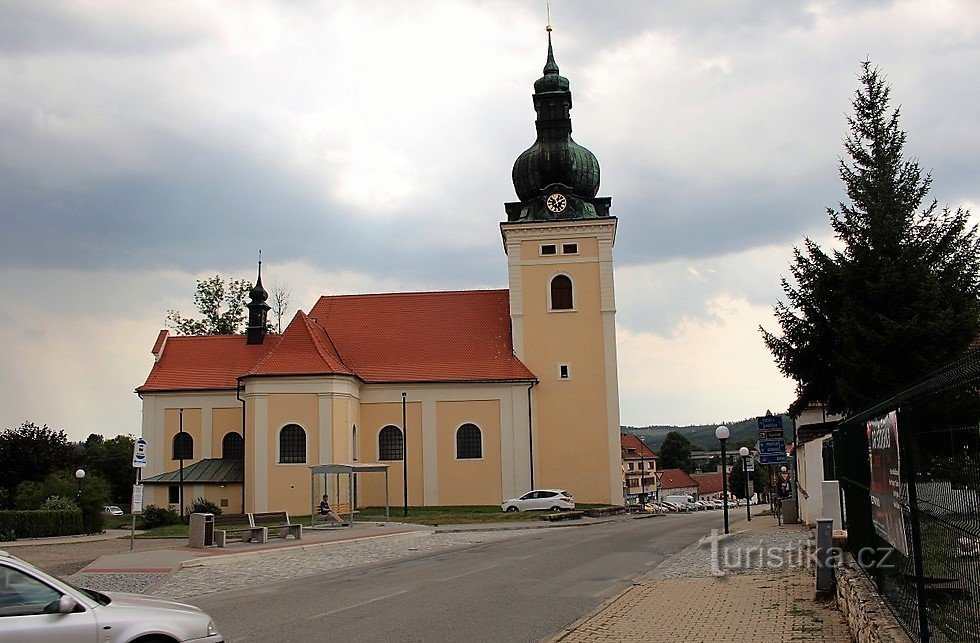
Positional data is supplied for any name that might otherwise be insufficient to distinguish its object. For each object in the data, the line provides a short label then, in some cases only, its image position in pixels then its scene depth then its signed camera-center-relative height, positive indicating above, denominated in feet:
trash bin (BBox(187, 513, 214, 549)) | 78.07 -6.46
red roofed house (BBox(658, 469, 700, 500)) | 404.77 -17.77
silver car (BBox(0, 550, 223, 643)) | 23.94 -4.21
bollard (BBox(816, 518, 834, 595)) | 39.45 -5.05
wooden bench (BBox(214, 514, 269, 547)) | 78.84 -6.92
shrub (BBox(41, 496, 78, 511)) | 107.04 -5.52
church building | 141.18 +9.68
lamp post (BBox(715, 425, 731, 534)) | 88.07 +0.66
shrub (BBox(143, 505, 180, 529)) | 121.19 -8.06
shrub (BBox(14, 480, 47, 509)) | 113.50 -4.74
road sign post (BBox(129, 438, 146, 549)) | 76.83 -0.91
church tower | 141.49 +21.99
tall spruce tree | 69.41 +11.76
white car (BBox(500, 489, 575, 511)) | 130.72 -7.74
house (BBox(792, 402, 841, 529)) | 58.49 -2.06
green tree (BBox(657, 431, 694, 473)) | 508.53 -5.60
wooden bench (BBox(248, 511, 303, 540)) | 87.56 -6.98
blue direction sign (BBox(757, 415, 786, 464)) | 84.74 -0.01
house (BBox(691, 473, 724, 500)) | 439.88 -20.92
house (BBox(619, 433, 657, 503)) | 381.40 -8.34
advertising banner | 24.49 -1.22
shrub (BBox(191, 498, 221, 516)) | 127.34 -7.37
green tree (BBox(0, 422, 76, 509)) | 135.13 +0.38
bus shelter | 110.83 -4.23
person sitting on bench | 112.17 -7.33
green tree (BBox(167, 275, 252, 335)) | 203.62 +30.92
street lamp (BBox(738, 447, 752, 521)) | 114.15 -1.98
